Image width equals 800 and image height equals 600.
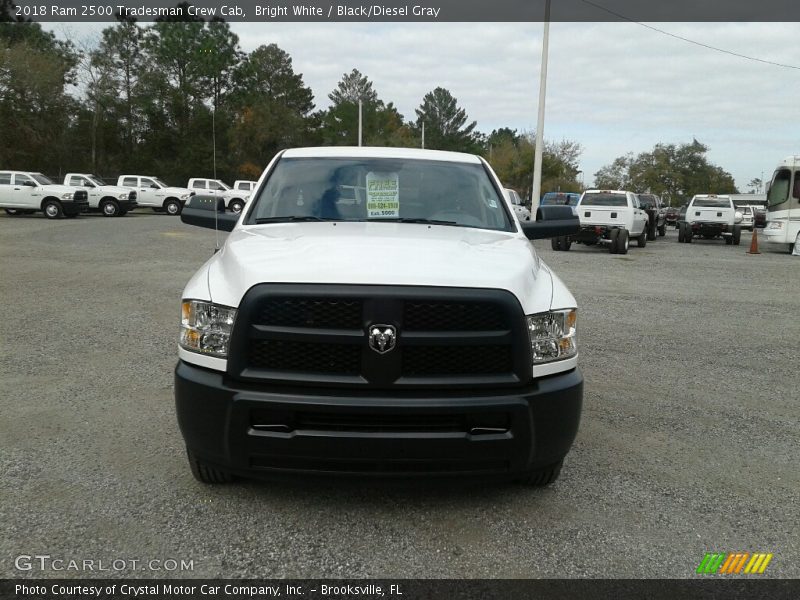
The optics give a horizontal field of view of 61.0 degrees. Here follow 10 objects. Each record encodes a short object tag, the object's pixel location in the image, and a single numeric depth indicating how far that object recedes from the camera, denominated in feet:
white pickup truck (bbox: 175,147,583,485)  9.42
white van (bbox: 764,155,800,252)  67.97
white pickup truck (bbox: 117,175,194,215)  118.42
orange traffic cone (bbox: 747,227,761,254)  69.62
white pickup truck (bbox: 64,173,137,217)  103.50
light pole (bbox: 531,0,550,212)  73.36
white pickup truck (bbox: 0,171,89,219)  90.33
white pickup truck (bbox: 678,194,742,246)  81.10
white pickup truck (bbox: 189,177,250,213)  119.75
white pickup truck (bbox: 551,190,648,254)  62.28
